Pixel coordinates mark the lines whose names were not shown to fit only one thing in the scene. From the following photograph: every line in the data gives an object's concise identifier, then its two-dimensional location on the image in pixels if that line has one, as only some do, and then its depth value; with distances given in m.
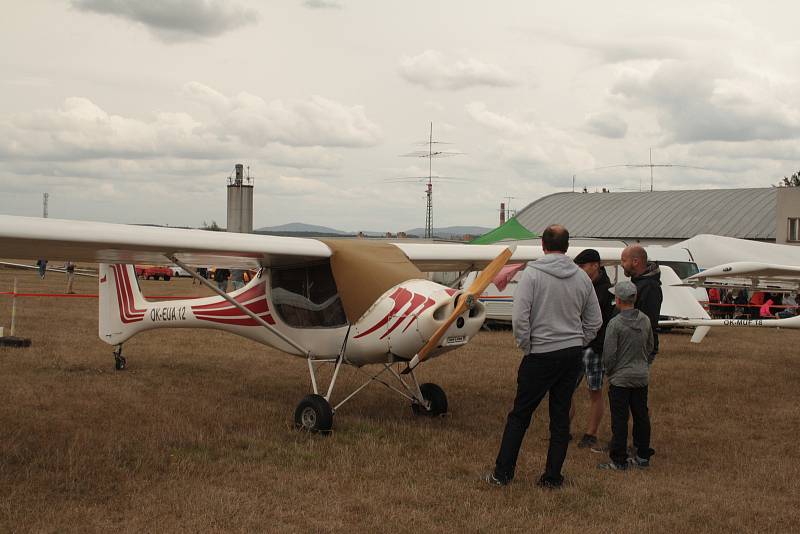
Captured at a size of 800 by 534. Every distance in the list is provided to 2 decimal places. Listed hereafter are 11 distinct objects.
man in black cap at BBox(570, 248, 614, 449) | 6.79
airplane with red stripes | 6.49
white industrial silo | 45.03
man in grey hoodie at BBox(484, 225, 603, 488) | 5.34
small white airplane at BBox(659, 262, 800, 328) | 10.18
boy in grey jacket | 6.08
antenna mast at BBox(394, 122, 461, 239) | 67.96
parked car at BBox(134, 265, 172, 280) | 44.34
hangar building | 43.50
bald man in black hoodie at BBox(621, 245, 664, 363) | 6.67
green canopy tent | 25.43
